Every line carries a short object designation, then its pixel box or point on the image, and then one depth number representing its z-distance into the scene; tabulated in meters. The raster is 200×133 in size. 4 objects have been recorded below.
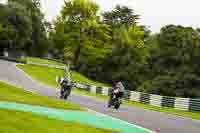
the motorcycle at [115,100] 26.27
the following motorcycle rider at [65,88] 32.06
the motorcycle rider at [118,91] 26.34
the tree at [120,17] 99.19
